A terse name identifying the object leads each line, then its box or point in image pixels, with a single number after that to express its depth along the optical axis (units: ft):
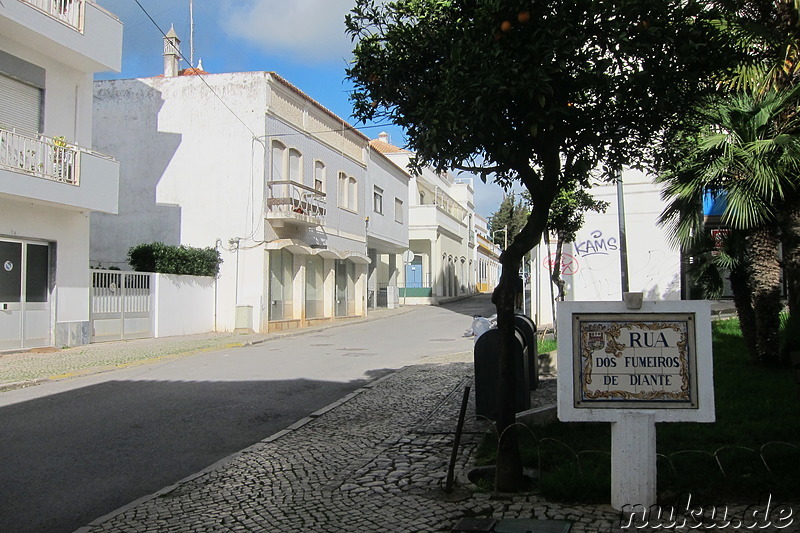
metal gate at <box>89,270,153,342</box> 55.88
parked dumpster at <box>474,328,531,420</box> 24.26
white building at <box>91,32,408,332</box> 72.33
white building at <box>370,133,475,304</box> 142.61
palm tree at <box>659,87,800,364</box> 27.30
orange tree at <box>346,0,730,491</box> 15.40
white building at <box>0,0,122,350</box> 46.19
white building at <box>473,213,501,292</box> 226.99
